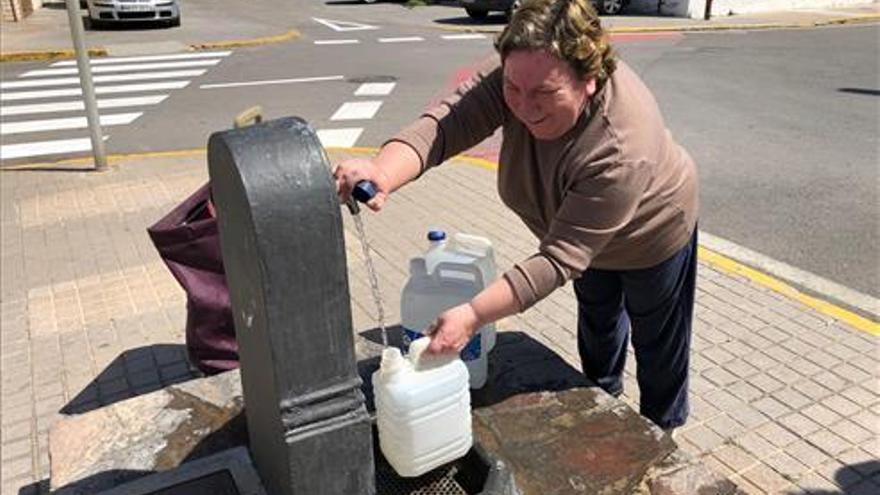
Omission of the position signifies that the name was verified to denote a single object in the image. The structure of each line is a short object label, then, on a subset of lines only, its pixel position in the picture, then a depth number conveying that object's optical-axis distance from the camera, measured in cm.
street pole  672
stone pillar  164
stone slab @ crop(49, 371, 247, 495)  244
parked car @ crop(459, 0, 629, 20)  1964
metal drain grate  215
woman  211
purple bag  321
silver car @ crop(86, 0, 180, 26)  1778
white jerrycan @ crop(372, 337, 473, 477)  202
